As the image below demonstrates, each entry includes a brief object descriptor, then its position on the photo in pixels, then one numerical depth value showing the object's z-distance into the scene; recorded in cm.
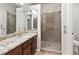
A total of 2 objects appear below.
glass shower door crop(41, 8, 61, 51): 176
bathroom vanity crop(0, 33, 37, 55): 168
